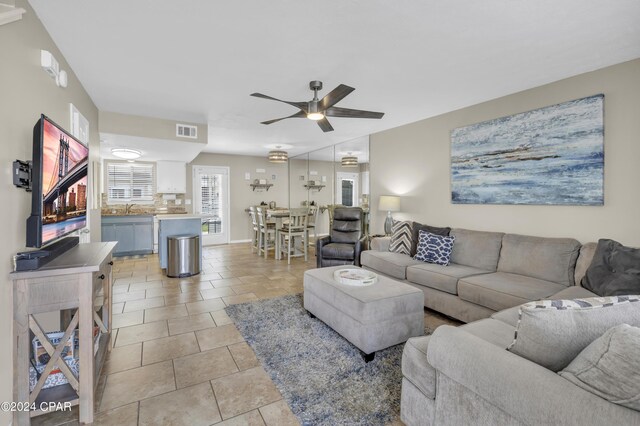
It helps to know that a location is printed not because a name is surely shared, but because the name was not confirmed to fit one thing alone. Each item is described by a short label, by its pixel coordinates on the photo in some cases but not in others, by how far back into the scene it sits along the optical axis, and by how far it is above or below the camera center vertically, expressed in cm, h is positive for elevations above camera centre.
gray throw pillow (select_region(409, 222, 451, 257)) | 389 -32
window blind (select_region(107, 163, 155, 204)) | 673 +57
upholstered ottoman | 231 -86
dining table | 618 -24
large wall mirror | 585 +65
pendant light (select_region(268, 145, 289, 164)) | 690 +117
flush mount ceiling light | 526 +98
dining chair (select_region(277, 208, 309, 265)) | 602 -44
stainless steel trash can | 464 -76
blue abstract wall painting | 286 +54
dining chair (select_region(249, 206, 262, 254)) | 665 -63
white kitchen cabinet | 690 +71
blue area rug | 178 -120
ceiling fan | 301 +101
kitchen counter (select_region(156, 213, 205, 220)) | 492 -16
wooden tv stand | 157 -63
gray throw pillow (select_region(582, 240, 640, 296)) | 217 -50
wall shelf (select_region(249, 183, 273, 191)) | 834 +61
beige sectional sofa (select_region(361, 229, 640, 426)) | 100 -70
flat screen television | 164 +15
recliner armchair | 461 -56
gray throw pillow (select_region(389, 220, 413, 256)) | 411 -44
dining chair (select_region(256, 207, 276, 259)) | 627 -47
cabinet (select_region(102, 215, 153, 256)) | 604 -52
